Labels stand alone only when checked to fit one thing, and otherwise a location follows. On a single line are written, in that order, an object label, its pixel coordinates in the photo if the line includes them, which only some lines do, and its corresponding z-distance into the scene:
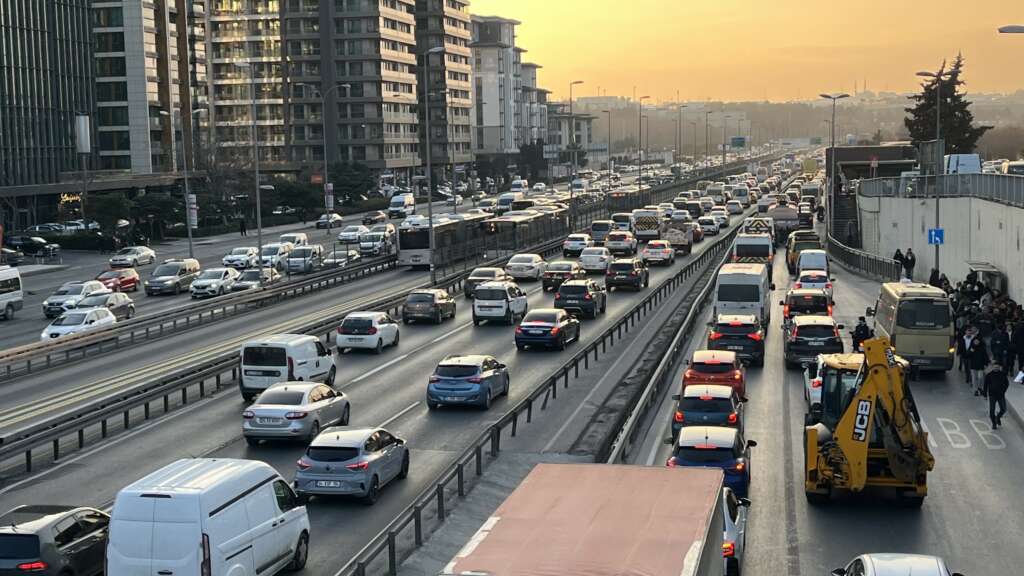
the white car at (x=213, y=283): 58.16
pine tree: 121.31
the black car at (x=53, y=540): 16.02
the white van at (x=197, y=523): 15.19
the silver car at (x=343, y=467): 21.47
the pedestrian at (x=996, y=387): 26.47
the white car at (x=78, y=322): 43.97
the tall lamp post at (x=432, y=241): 57.74
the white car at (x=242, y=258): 69.69
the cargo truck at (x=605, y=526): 10.89
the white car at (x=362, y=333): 40.16
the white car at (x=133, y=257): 72.81
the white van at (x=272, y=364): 31.53
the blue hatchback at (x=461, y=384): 30.44
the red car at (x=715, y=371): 28.27
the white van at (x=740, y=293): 40.91
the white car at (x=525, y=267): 62.16
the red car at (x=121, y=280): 61.19
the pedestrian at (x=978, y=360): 30.66
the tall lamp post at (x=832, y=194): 88.04
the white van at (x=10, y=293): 53.88
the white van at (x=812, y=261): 54.53
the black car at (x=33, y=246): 80.49
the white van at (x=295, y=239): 77.38
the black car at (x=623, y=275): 57.91
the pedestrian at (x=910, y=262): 54.16
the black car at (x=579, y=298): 48.50
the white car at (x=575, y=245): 74.94
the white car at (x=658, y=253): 70.06
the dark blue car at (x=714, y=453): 20.17
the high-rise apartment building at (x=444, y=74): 170.62
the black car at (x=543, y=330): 40.03
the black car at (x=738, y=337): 35.19
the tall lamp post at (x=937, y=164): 49.16
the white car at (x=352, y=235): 81.88
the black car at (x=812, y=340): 34.41
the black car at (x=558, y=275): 57.84
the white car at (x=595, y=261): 65.06
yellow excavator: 19.88
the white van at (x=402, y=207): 108.69
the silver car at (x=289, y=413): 26.06
